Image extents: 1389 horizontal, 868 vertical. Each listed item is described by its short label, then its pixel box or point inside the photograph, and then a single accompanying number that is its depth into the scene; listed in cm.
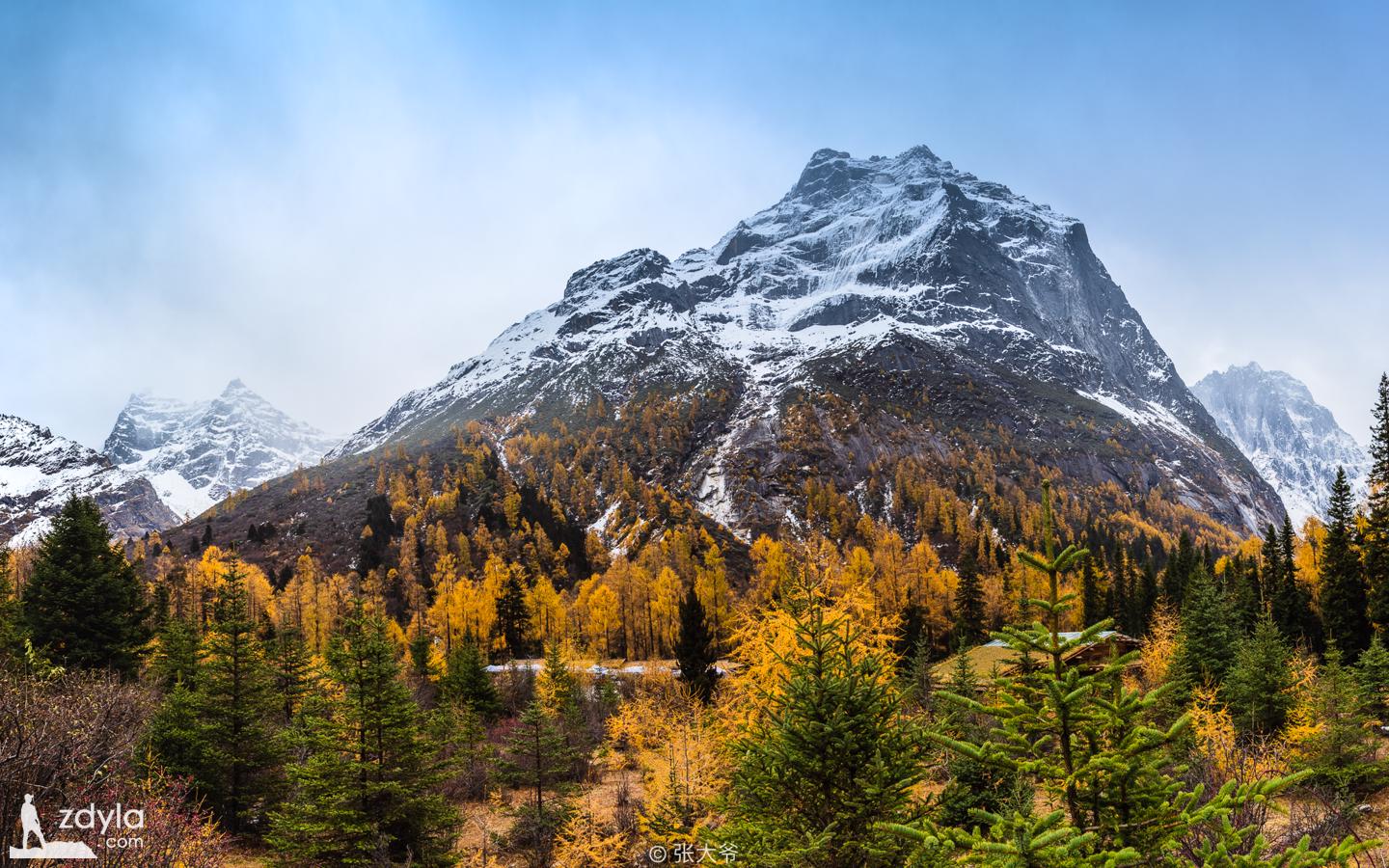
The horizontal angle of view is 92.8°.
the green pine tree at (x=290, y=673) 3391
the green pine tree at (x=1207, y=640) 3725
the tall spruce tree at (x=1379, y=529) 4353
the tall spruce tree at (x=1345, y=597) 4731
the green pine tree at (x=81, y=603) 3350
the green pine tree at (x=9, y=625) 2546
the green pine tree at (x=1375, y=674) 2765
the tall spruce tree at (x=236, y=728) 2431
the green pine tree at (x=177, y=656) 2981
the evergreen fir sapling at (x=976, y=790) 1792
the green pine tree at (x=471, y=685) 4581
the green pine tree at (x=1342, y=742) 2383
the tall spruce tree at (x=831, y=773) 1012
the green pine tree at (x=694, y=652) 4494
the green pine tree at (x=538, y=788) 2641
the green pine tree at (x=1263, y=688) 2972
